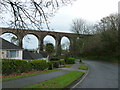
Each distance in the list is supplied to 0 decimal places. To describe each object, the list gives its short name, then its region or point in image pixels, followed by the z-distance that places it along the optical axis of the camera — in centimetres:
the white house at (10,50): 2995
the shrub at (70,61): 4347
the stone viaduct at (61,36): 5622
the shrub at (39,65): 2249
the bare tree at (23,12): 604
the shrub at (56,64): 3170
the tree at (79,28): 6329
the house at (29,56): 3833
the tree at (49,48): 5261
